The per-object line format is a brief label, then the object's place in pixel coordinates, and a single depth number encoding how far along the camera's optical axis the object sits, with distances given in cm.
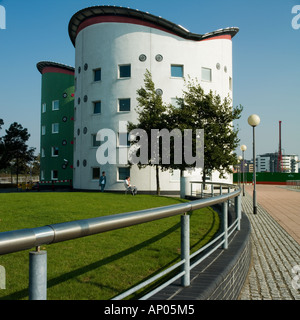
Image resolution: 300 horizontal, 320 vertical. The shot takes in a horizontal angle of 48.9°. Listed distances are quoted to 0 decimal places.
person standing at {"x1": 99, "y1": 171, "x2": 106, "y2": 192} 2670
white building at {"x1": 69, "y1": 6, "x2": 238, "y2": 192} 3062
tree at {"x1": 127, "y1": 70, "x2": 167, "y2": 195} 2370
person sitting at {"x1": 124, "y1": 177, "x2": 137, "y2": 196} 2215
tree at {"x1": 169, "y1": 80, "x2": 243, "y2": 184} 2069
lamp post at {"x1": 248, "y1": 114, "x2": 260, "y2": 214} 1557
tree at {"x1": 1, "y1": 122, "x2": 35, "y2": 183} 5123
